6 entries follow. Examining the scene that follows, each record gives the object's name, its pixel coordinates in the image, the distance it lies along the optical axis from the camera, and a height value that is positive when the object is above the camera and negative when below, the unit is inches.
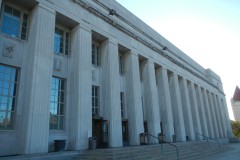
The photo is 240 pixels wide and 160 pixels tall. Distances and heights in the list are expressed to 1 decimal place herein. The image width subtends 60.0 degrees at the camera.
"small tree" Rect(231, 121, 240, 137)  2635.3 +28.5
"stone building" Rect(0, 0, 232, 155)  444.5 +164.5
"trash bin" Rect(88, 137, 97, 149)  513.0 -15.3
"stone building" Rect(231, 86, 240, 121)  3368.6 +425.8
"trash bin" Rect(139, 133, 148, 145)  679.1 -15.2
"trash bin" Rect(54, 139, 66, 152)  469.7 -15.0
